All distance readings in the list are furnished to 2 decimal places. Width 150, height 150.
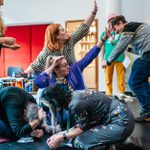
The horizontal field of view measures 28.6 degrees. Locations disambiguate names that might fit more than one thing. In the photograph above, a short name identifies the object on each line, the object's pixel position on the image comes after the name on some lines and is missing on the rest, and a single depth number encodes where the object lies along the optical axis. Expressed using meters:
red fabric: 7.79
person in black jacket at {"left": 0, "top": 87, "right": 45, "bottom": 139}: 2.57
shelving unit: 7.20
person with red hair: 2.91
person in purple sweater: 2.59
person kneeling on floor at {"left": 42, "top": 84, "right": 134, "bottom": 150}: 2.03
